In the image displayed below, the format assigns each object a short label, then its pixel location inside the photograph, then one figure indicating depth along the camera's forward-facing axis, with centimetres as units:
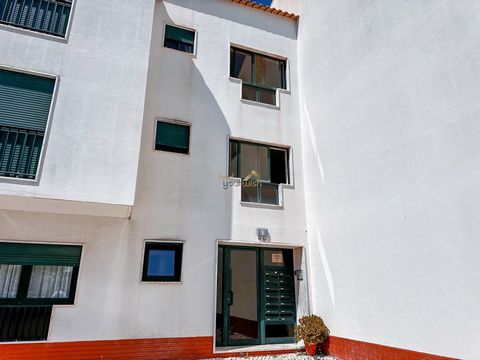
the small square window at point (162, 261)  764
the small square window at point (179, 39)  973
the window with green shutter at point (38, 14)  715
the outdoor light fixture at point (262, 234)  877
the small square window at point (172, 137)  869
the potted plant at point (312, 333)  781
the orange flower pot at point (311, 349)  787
